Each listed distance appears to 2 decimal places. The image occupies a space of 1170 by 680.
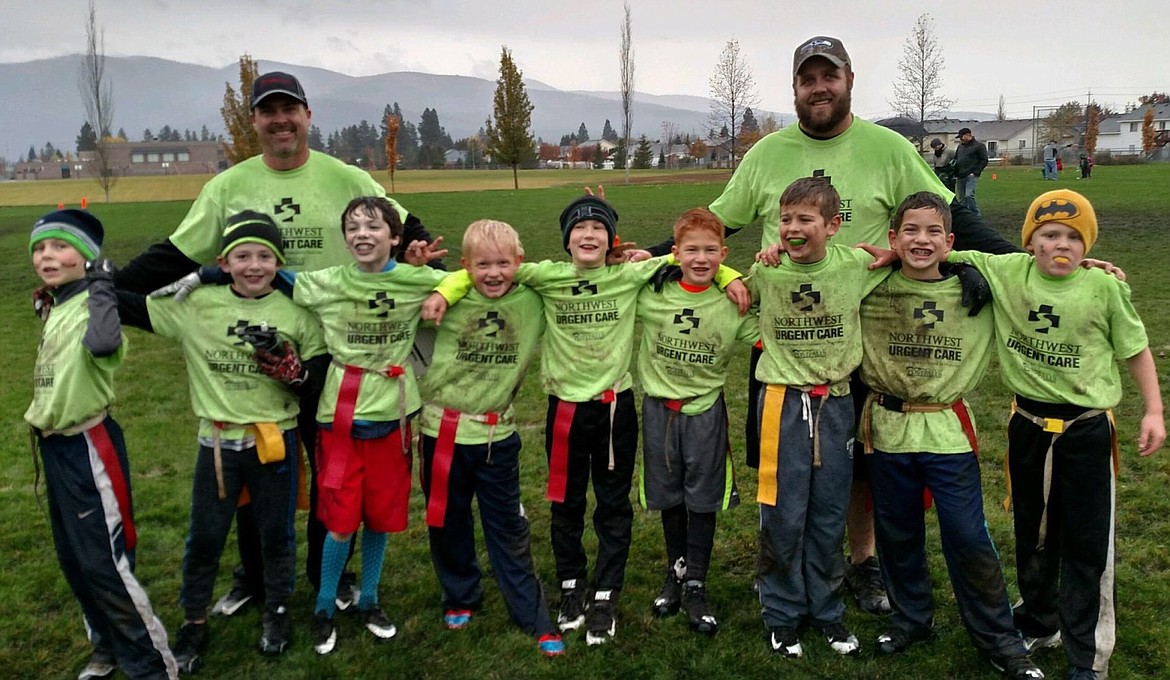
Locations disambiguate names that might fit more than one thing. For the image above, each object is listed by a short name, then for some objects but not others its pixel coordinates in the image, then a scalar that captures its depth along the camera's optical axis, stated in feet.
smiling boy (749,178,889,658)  12.23
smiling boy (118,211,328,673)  12.18
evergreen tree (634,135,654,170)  266.36
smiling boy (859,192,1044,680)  11.89
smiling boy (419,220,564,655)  12.94
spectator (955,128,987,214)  62.18
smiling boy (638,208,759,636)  12.98
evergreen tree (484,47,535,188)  168.35
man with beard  12.91
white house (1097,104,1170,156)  296.71
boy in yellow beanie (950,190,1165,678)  11.21
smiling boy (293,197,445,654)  12.55
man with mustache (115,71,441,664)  13.03
